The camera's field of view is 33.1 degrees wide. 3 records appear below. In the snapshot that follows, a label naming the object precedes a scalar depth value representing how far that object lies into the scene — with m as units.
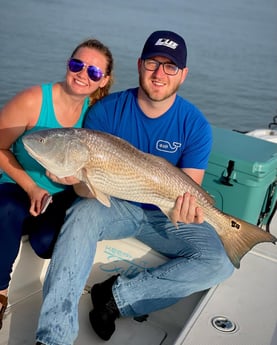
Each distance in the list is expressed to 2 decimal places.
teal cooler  3.10
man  2.36
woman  2.58
